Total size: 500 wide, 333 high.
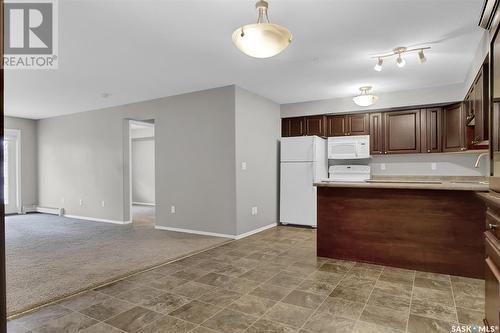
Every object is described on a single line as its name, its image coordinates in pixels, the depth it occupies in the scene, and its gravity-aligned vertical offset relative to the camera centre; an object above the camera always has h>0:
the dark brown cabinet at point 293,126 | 5.93 +0.78
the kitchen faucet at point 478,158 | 4.42 +0.07
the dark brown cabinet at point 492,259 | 1.35 -0.48
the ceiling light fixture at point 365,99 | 4.36 +0.97
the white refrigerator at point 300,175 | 5.42 -0.21
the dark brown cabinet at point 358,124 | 5.43 +0.75
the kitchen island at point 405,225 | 2.96 -0.69
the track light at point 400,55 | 3.27 +1.29
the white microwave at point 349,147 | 5.28 +0.31
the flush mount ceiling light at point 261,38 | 2.11 +0.94
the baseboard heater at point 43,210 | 7.10 -1.11
